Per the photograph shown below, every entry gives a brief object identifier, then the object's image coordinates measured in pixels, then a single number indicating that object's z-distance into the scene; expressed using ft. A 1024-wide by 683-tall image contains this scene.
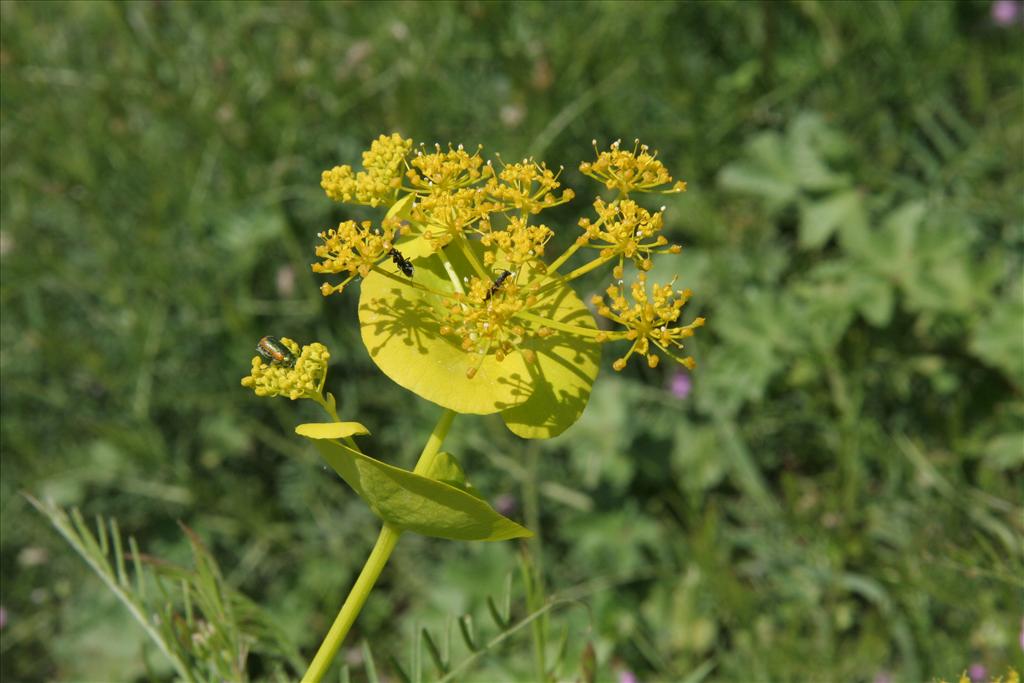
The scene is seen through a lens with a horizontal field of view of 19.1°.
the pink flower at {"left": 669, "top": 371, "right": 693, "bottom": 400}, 3.22
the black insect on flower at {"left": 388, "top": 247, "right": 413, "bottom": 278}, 2.03
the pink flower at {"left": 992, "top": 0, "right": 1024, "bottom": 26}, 3.33
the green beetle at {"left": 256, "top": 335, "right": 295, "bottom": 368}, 1.99
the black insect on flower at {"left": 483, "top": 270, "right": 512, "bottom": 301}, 1.99
